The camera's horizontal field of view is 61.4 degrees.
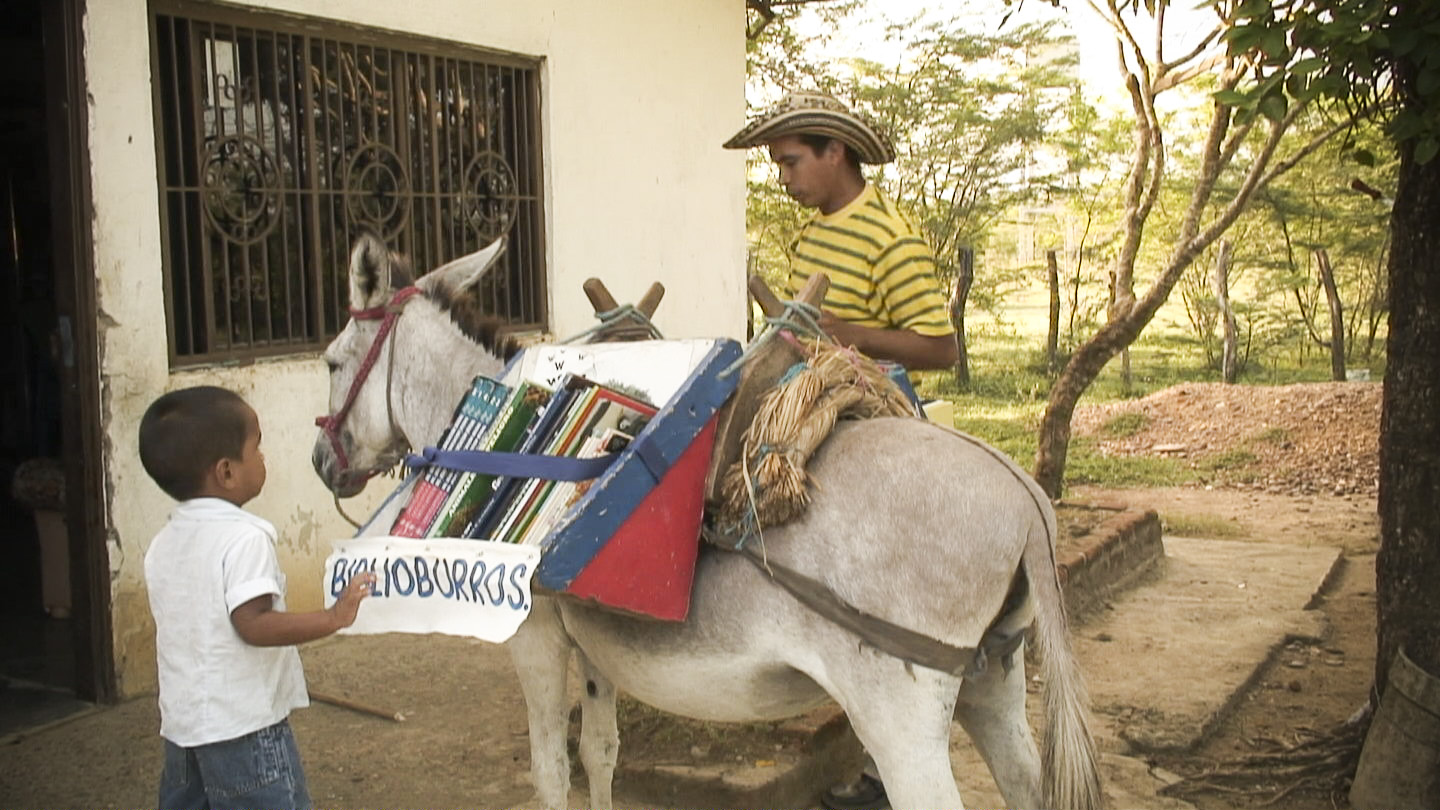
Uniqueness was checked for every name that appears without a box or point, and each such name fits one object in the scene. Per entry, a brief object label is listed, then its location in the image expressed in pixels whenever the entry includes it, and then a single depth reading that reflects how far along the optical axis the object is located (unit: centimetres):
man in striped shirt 329
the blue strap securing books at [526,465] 250
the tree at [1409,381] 374
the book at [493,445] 260
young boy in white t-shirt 239
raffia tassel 253
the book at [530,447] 255
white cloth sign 240
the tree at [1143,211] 786
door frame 453
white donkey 249
